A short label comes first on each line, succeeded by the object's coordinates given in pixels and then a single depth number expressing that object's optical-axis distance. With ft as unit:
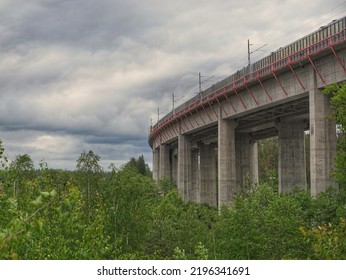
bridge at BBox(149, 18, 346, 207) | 124.06
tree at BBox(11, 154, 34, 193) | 181.64
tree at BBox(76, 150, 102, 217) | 115.34
